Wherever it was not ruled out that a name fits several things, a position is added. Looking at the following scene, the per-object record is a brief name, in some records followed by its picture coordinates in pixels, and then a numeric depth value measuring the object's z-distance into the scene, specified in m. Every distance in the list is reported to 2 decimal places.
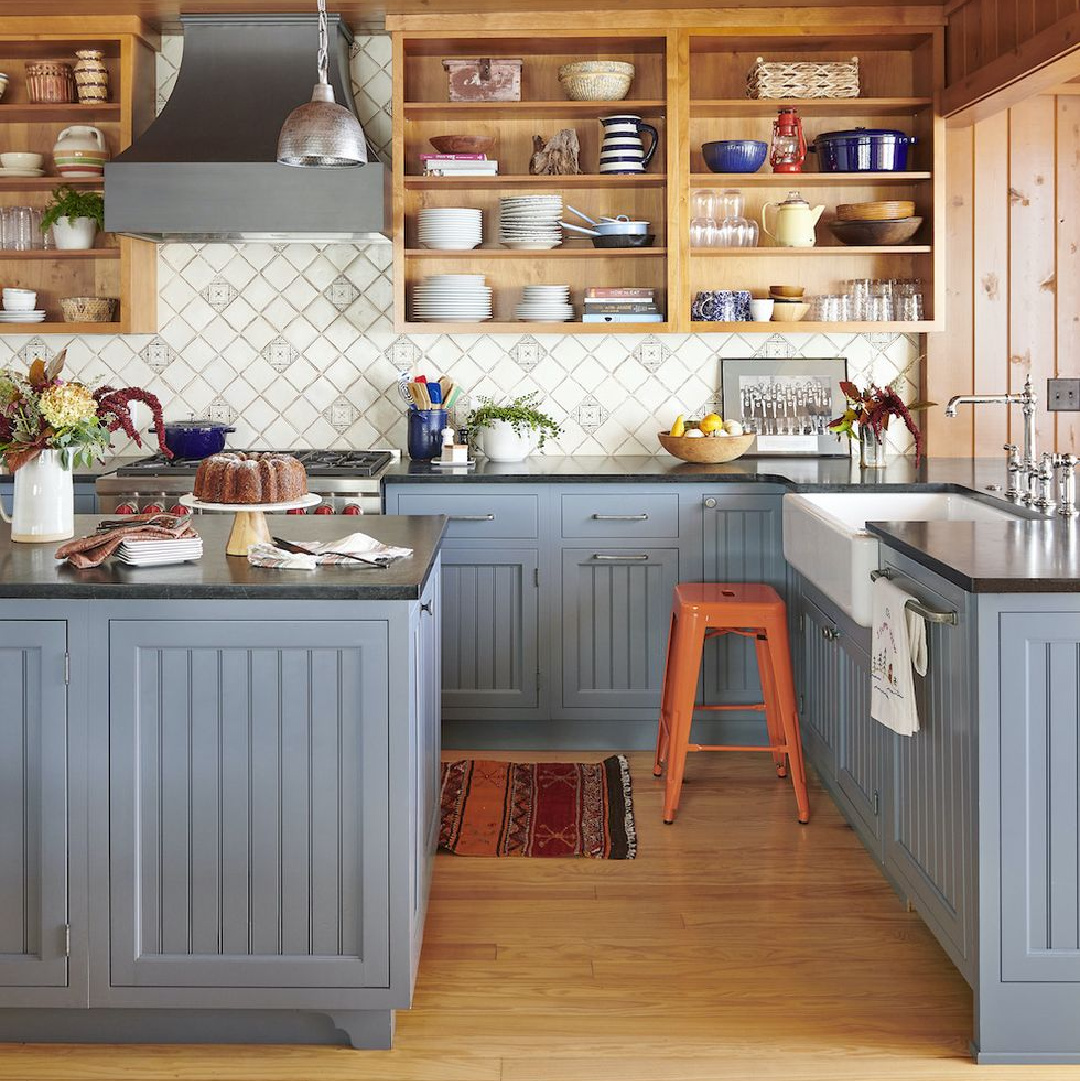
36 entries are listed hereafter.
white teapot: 4.84
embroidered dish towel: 2.71
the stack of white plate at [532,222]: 4.89
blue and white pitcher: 4.80
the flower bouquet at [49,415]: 2.74
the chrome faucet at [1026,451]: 3.54
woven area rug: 3.62
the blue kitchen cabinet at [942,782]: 2.48
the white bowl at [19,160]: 4.92
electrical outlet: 4.44
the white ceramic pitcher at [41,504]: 2.88
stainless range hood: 4.56
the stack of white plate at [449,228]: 4.89
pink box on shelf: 4.89
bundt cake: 2.71
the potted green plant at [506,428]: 4.79
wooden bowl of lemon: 4.64
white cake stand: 2.74
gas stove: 4.37
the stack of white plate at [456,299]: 4.93
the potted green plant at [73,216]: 4.92
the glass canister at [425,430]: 4.91
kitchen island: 2.46
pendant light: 3.01
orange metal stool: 3.79
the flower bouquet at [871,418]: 4.47
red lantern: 4.84
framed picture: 5.14
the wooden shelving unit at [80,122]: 4.83
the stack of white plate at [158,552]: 2.64
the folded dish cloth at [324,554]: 2.61
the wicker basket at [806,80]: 4.81
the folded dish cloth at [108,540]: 2.61
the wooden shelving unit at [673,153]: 4.80
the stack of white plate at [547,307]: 4.93
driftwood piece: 4.90
